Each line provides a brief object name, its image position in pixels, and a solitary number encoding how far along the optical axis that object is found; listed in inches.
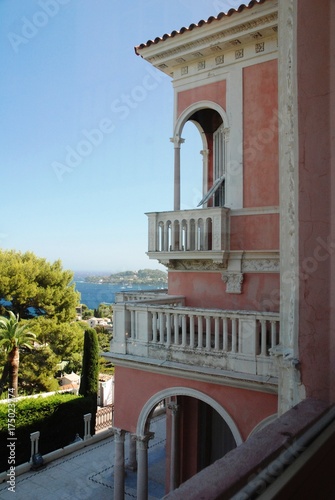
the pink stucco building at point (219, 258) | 198.7
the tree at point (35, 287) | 841.5
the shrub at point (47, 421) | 482.9
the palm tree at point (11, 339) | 708.0
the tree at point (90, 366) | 621.5
